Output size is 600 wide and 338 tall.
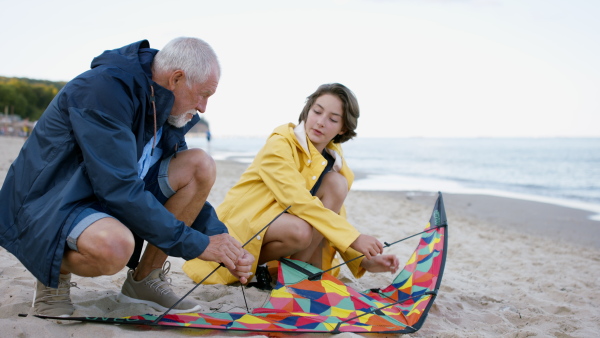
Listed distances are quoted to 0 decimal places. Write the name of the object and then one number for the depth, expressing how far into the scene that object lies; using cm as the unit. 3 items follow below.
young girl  247
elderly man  162
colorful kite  192
